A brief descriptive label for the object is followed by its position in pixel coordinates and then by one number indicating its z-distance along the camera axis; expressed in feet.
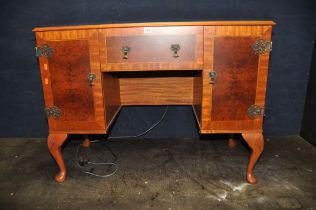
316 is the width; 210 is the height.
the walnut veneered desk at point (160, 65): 5.03
